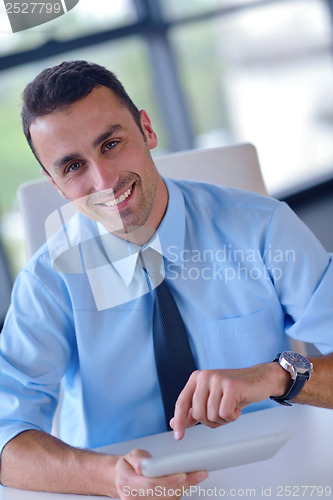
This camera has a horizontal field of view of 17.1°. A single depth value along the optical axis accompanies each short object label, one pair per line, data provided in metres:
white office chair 1.87
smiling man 1.56
